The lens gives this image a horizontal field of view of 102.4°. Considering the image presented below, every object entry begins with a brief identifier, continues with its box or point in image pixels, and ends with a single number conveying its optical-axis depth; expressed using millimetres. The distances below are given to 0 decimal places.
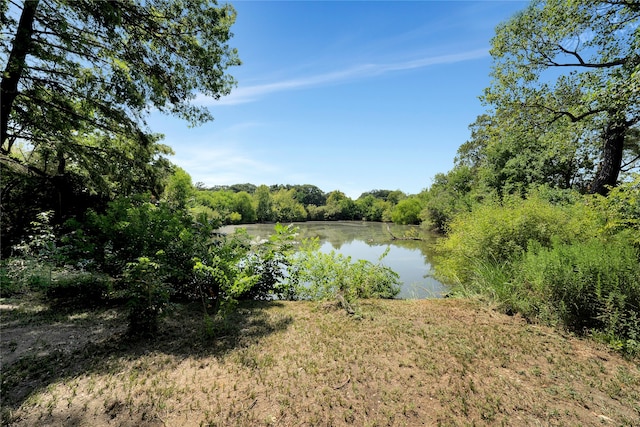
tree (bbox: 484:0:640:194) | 6141
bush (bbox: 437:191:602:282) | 6051
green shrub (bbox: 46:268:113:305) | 5074
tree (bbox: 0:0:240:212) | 4758
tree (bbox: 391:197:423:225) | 48125
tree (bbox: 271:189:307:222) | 61491
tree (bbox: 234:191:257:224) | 56406
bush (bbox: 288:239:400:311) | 6203
